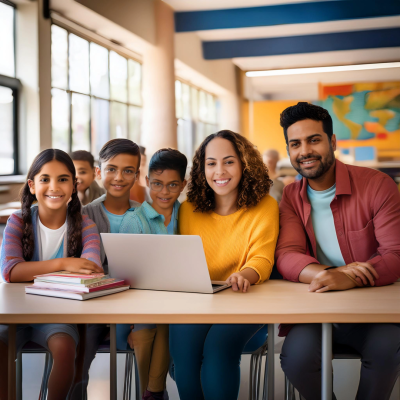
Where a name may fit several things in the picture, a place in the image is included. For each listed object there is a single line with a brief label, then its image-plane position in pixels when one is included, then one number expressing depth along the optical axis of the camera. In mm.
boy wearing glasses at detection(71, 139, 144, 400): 1942
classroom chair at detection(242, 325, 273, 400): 1649
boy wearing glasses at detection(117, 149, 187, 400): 1559
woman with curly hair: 1479
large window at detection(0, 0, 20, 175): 4664
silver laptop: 1379
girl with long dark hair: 1515
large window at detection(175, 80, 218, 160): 7094
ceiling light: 7172
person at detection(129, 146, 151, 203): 3607
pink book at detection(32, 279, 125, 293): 1394
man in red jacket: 1381
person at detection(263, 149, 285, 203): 4495
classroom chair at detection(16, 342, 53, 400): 1540
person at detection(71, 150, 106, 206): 3273
